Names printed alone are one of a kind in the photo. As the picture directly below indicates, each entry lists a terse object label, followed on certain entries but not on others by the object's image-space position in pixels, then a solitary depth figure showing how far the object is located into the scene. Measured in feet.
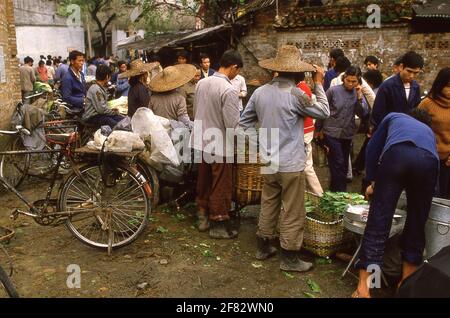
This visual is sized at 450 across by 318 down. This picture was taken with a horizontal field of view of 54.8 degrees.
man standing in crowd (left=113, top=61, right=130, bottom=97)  33.60
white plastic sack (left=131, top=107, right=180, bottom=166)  17.03
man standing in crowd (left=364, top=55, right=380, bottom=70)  26.86
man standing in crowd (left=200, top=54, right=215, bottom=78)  29.57
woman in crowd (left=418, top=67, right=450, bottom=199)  15.08
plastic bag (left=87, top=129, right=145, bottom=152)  15.01
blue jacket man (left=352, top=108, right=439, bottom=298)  11.66
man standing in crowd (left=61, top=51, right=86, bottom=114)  24.00
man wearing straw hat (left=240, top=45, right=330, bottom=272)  14.05
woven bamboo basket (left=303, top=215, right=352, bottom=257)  15.06
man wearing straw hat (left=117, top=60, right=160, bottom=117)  21.63
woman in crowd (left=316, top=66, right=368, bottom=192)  19.81
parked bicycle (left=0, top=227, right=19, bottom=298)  11.29
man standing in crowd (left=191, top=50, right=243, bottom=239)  16.28
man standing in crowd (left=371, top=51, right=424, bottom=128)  17.38
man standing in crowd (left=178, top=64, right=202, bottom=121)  24.04
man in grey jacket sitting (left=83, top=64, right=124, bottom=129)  21.24
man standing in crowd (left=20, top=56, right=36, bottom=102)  42.91
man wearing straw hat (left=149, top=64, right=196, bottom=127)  19.65
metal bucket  12.92
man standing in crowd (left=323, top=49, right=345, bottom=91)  25.85
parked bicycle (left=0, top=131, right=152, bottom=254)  15.38
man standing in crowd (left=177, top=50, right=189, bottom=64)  29.99
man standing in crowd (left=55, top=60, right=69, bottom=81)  52.29
